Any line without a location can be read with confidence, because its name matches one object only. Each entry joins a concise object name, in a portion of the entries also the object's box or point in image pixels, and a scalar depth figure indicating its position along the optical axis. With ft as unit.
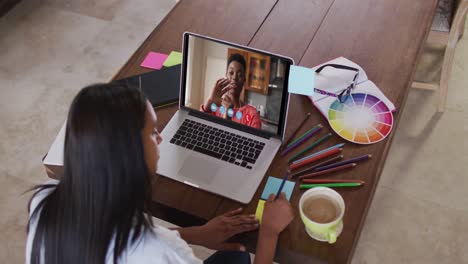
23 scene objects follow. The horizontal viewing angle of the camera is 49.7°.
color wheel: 4.46
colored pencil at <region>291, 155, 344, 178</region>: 4.19
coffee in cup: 3.65
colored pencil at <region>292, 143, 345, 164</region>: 4.28
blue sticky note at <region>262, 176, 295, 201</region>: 4.07
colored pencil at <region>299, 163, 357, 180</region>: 4.16
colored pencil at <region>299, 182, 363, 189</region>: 4.07
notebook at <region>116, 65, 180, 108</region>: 4.81
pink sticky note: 5.16
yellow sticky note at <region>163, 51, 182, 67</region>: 5.17
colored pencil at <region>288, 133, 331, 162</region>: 4.31
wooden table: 4.10
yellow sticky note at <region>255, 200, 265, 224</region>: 3.95
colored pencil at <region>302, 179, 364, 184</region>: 4.10
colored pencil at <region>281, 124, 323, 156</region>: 4.35
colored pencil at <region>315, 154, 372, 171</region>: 4.20
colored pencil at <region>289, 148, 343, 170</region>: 4.23
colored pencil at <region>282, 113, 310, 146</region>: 4.43
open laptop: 4.18
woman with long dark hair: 2.85
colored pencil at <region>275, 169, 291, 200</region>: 4.01
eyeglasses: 4.77
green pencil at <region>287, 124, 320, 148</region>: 4.40
